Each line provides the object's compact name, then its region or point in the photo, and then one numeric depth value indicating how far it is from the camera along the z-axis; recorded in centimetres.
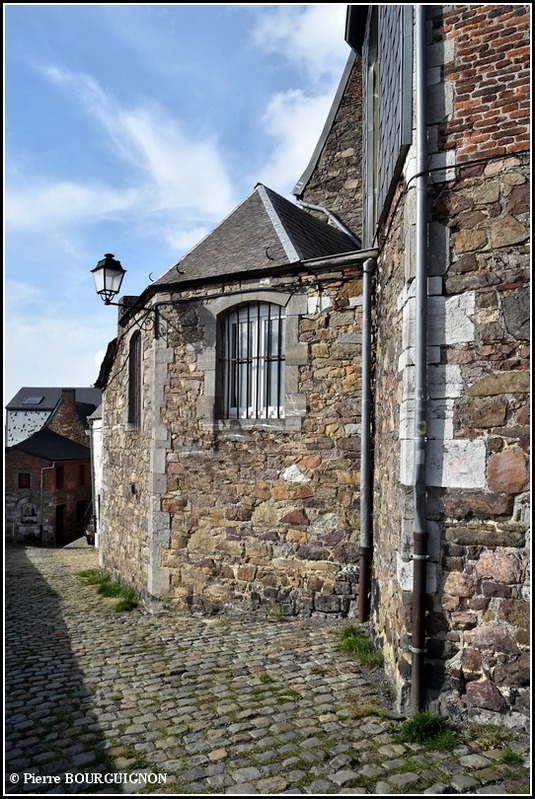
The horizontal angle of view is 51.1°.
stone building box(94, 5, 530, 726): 390
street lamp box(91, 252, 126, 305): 775
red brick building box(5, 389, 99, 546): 2739
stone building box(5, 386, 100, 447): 3459
